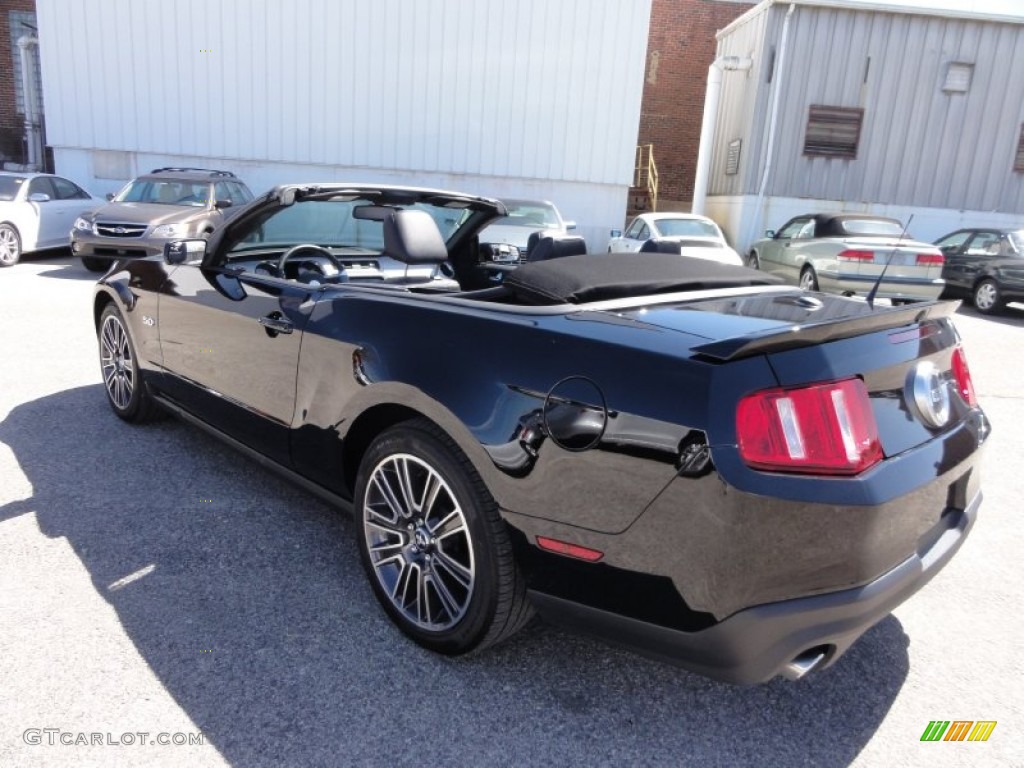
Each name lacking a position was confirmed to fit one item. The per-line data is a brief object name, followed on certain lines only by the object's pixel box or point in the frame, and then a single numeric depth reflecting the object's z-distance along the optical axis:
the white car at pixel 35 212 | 10.91
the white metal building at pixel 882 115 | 16.11
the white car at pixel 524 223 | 10.73
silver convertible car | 9.95
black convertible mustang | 1.73
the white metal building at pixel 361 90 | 15.46
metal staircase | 22.09
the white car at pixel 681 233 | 10.90
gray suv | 9.77
